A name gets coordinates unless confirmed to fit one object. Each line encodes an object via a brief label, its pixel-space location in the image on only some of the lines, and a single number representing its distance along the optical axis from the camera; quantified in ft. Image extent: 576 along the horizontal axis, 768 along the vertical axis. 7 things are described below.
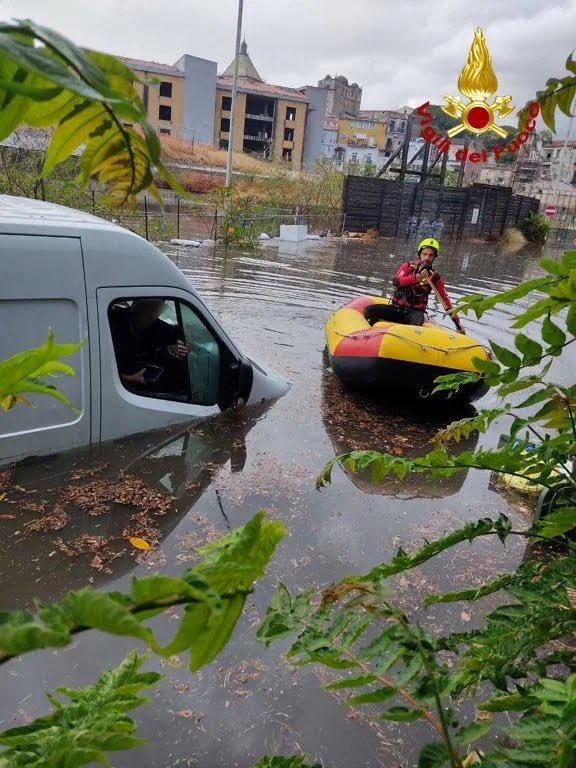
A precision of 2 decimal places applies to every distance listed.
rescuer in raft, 30.60
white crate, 83.76
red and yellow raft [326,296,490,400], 24.62
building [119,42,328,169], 173.68
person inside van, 16.96
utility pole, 69.72
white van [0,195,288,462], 14.01
